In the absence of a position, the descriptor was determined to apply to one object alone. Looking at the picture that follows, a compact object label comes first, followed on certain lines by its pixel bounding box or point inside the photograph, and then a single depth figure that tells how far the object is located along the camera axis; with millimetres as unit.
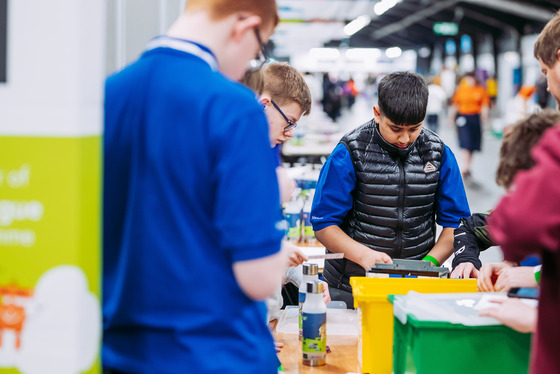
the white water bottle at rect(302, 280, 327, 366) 2139
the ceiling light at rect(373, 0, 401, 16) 21578
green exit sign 28581
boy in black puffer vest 2932
